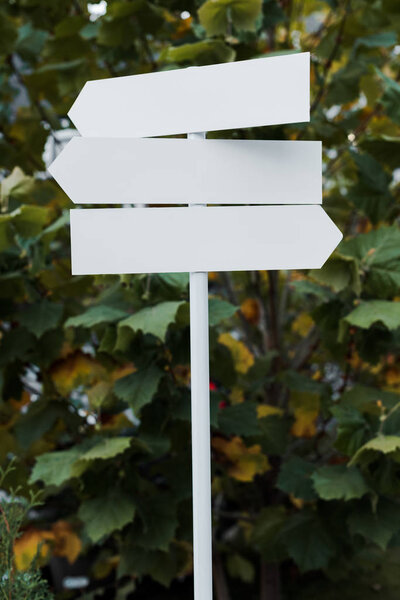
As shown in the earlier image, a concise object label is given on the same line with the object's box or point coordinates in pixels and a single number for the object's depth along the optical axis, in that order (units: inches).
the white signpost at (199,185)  124.4
